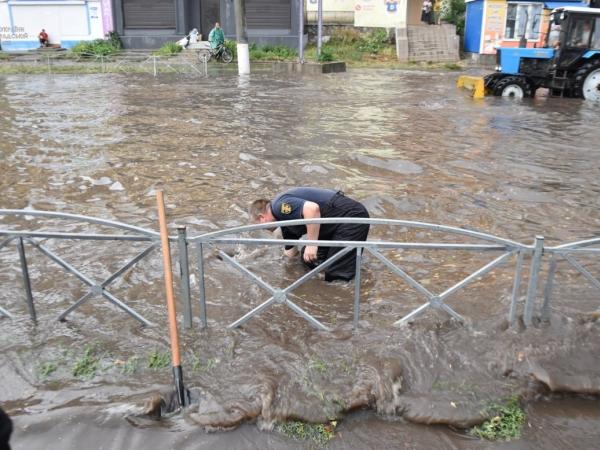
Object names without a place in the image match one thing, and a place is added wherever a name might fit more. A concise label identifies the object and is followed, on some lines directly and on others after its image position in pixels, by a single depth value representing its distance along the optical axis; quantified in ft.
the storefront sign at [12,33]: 93.30
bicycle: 80.49
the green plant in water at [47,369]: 12.07
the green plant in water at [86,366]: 12.05
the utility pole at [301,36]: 76.53
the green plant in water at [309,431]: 10.57
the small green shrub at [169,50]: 84.43
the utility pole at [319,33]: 77.36
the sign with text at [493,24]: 87.20
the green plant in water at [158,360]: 12.34
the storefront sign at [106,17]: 93.20
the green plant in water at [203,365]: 12.23
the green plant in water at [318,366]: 12.12
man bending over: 15.40
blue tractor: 49.73
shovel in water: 10.93
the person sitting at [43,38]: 92.02
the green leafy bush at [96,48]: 85.71
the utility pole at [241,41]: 70.64
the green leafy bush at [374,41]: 92.84
